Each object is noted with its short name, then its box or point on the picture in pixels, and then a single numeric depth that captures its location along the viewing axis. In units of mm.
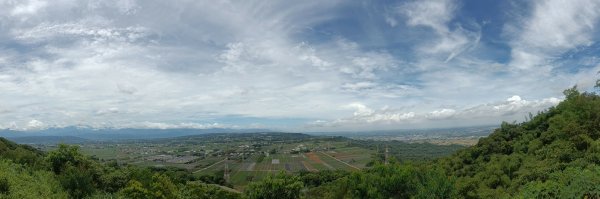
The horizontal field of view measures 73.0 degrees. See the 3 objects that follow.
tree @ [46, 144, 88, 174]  27844
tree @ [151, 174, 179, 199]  29728
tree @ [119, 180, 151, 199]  26812
